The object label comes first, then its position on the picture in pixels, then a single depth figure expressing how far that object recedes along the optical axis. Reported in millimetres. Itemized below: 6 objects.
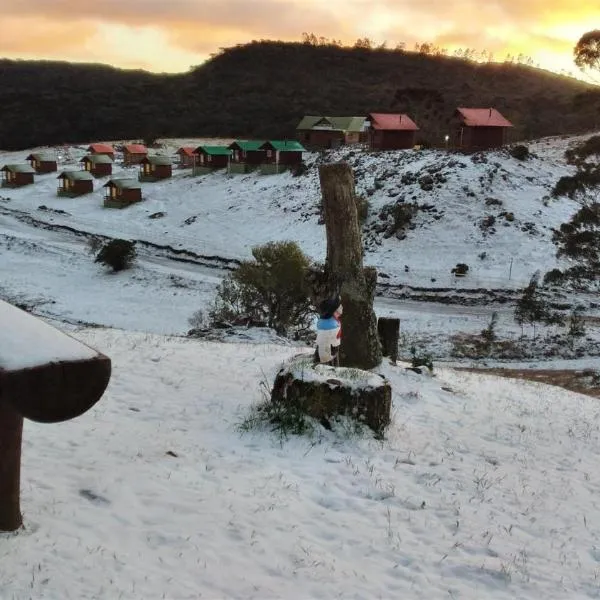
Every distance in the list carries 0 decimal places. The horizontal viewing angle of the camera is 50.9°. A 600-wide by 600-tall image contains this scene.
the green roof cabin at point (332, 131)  62281
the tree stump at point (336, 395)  8008
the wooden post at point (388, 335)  12594
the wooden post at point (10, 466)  4508
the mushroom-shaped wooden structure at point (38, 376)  4027
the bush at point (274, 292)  24875
